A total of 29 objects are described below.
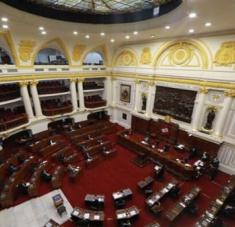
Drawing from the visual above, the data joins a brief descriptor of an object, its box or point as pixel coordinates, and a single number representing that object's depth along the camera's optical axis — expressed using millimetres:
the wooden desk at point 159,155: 10430
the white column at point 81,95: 16041
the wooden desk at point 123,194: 8475
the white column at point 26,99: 12588
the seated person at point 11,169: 9922
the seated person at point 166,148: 12680
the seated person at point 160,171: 10355
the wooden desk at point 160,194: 8142
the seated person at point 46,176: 9852
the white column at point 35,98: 13091
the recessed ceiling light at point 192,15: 6638
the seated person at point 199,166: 10437
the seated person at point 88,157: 11638
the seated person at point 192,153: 11992
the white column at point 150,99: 14297
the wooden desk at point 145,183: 9320
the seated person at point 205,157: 11344
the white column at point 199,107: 11234
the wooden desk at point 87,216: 7214
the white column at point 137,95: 15368
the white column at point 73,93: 15521
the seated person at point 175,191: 8969
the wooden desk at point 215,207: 6973
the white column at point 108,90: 18069
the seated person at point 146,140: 13556
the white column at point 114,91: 17938
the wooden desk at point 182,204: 7296
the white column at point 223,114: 10109
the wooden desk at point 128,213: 7333
